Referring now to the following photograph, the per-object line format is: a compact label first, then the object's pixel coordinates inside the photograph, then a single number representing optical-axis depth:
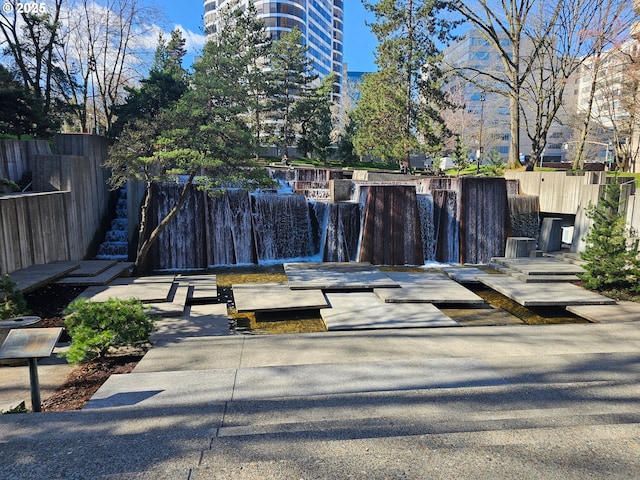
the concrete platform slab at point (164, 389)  4.04
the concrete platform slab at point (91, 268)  9.80
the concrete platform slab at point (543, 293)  9.38
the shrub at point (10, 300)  6.24
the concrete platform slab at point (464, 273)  11.94
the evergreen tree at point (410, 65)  26.92
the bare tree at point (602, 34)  20.30
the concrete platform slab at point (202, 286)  9.56
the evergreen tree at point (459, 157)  29.88
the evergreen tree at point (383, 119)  28.09
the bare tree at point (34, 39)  18.47
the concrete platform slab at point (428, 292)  9.59
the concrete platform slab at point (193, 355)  5.44
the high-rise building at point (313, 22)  67.75
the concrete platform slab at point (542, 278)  11.41
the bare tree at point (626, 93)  20.09
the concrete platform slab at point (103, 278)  9.27
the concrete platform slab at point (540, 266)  11.94
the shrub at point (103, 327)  5.09
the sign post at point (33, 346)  3.45
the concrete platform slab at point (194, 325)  7.09
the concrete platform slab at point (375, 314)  7.94
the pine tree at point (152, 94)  22.95
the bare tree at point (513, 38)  22.86
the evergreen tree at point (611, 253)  9.61
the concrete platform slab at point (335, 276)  10.52
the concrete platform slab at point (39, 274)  7.94
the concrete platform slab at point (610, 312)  8.15
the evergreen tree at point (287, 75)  34.41
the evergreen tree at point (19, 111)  14.87
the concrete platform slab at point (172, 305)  8.10
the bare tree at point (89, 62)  23.19
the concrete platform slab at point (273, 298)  8.92
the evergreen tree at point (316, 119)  34.03
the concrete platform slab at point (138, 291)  8.61
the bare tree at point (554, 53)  21.45
